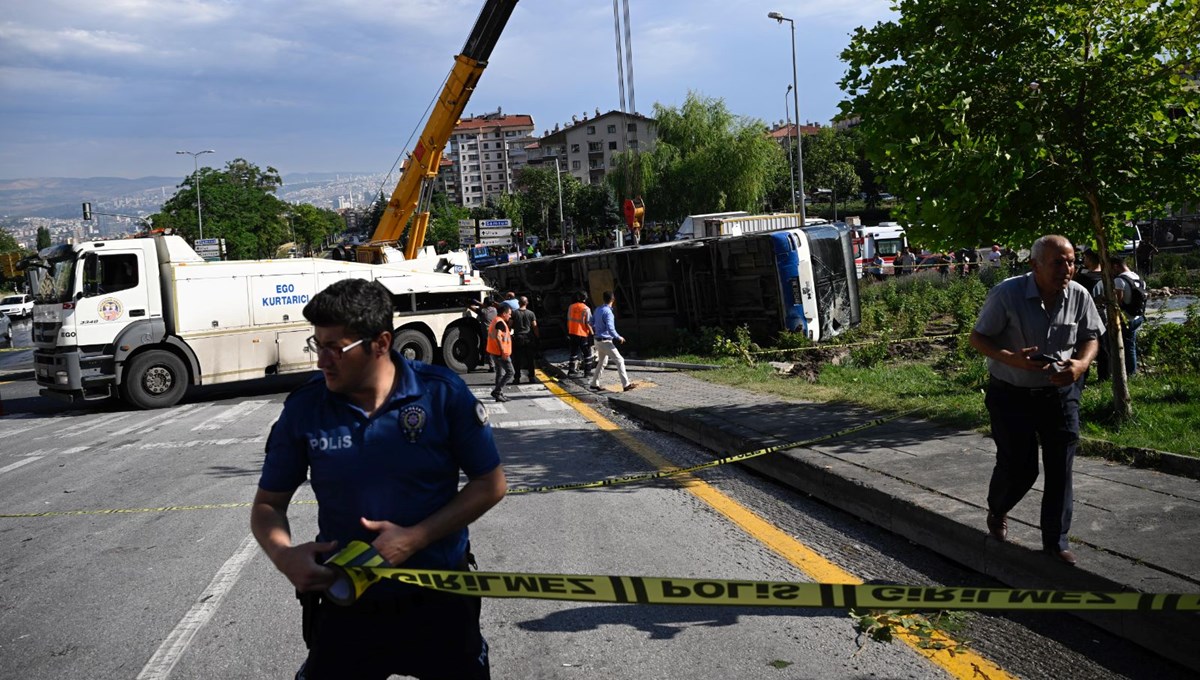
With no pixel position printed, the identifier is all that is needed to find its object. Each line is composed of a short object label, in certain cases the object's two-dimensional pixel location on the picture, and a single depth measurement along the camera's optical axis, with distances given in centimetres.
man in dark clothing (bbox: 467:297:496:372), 1719
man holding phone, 460
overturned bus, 1711
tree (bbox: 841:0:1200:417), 768
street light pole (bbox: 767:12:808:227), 3888
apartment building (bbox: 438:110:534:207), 18038
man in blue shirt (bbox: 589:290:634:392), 1447
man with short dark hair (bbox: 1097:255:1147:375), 1004
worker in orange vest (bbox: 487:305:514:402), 1483
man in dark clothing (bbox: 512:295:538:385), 1631
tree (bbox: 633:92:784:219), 6106
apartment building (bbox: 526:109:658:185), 13562
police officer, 257
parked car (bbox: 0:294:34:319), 4635
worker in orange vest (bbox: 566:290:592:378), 1662
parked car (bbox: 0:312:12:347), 3925
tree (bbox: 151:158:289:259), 6500
